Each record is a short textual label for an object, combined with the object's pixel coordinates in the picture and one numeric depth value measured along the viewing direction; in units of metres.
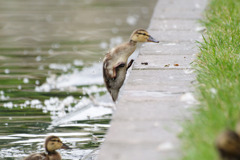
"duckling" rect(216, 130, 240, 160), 7.53
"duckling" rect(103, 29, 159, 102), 14.50
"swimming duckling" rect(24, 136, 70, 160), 12.14
